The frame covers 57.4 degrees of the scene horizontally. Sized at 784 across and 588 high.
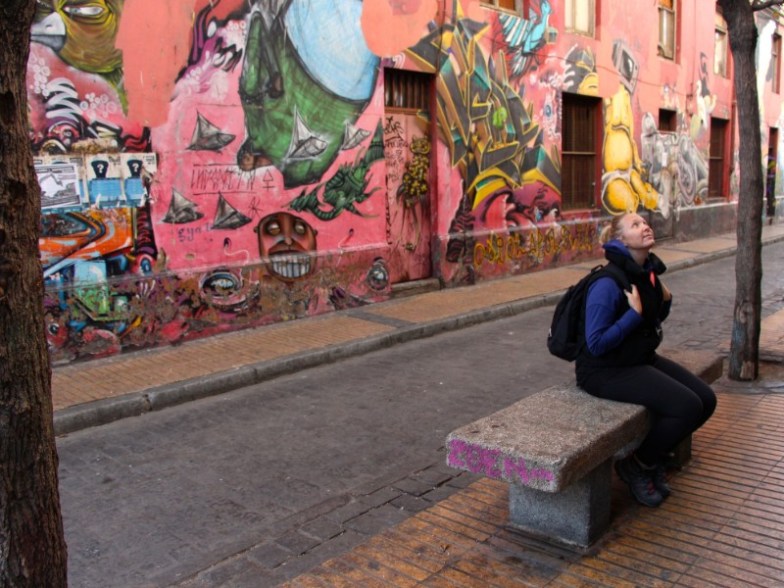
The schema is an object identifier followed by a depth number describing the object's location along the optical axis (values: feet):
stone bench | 10.22
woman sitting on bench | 12.19
